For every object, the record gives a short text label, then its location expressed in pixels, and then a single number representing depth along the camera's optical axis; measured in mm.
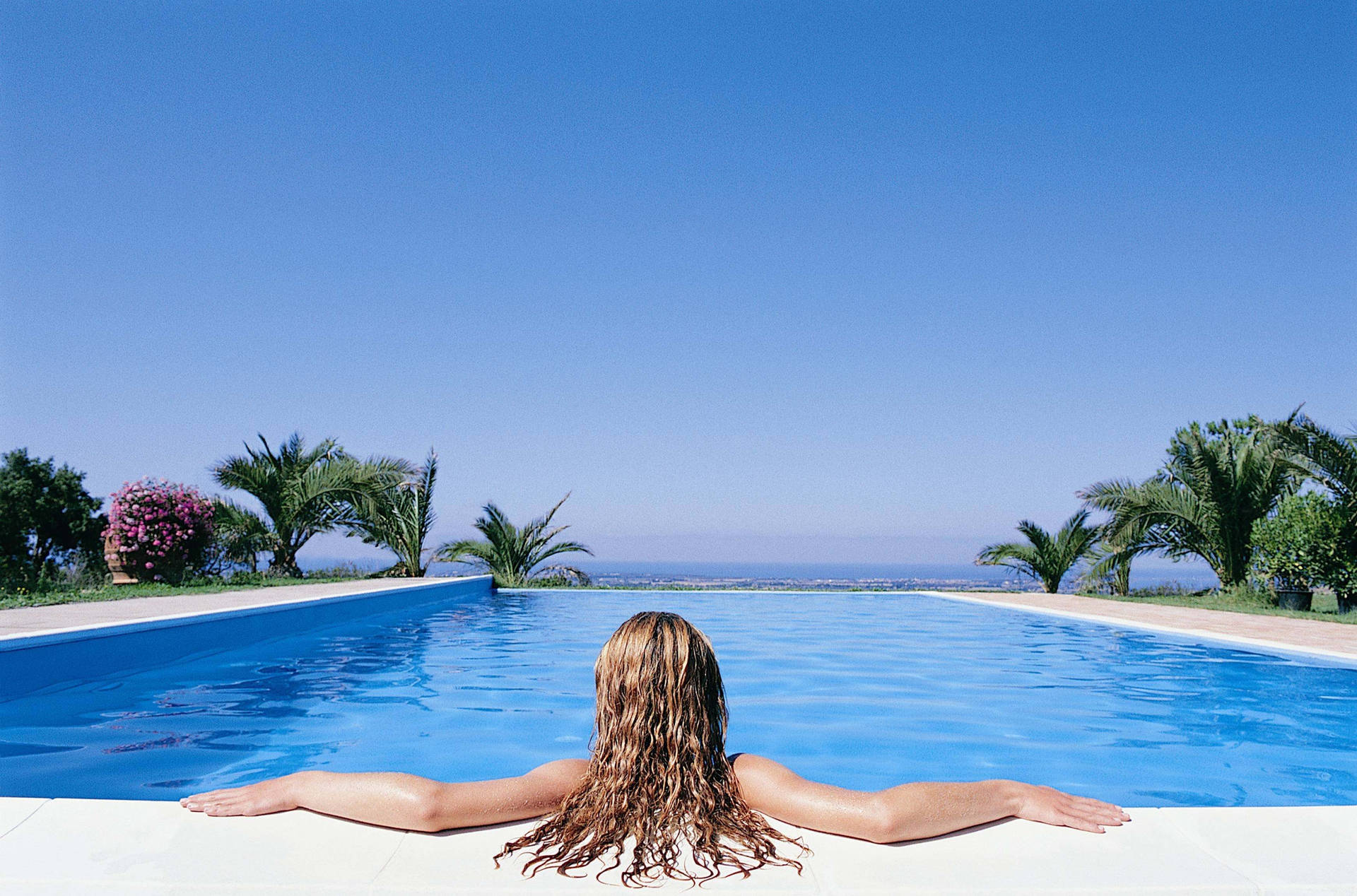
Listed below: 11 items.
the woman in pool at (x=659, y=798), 1941
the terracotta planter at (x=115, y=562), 11055
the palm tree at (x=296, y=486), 13289
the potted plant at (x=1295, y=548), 10336
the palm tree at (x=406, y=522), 14555
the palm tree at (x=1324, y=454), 10078
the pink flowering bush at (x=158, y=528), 10961
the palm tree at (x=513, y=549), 15883
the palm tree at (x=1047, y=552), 14273
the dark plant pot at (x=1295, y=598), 10633
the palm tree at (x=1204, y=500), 12320
